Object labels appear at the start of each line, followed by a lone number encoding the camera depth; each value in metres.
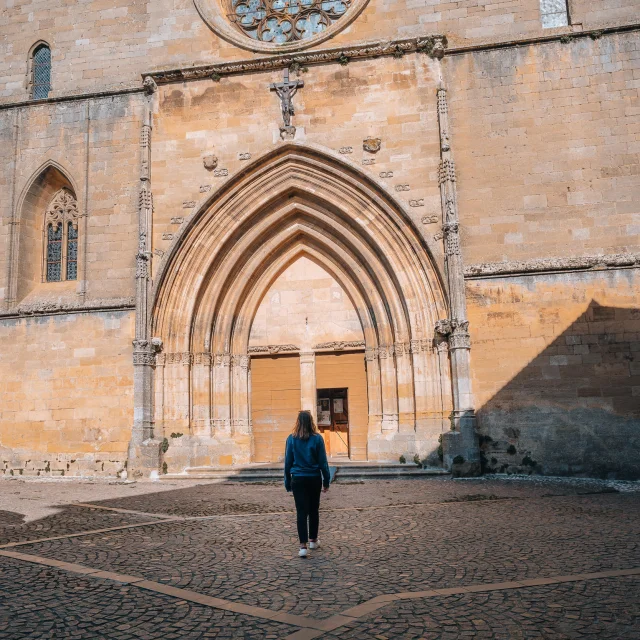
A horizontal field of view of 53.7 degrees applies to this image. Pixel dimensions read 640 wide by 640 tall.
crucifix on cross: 15.03
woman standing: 6.12
